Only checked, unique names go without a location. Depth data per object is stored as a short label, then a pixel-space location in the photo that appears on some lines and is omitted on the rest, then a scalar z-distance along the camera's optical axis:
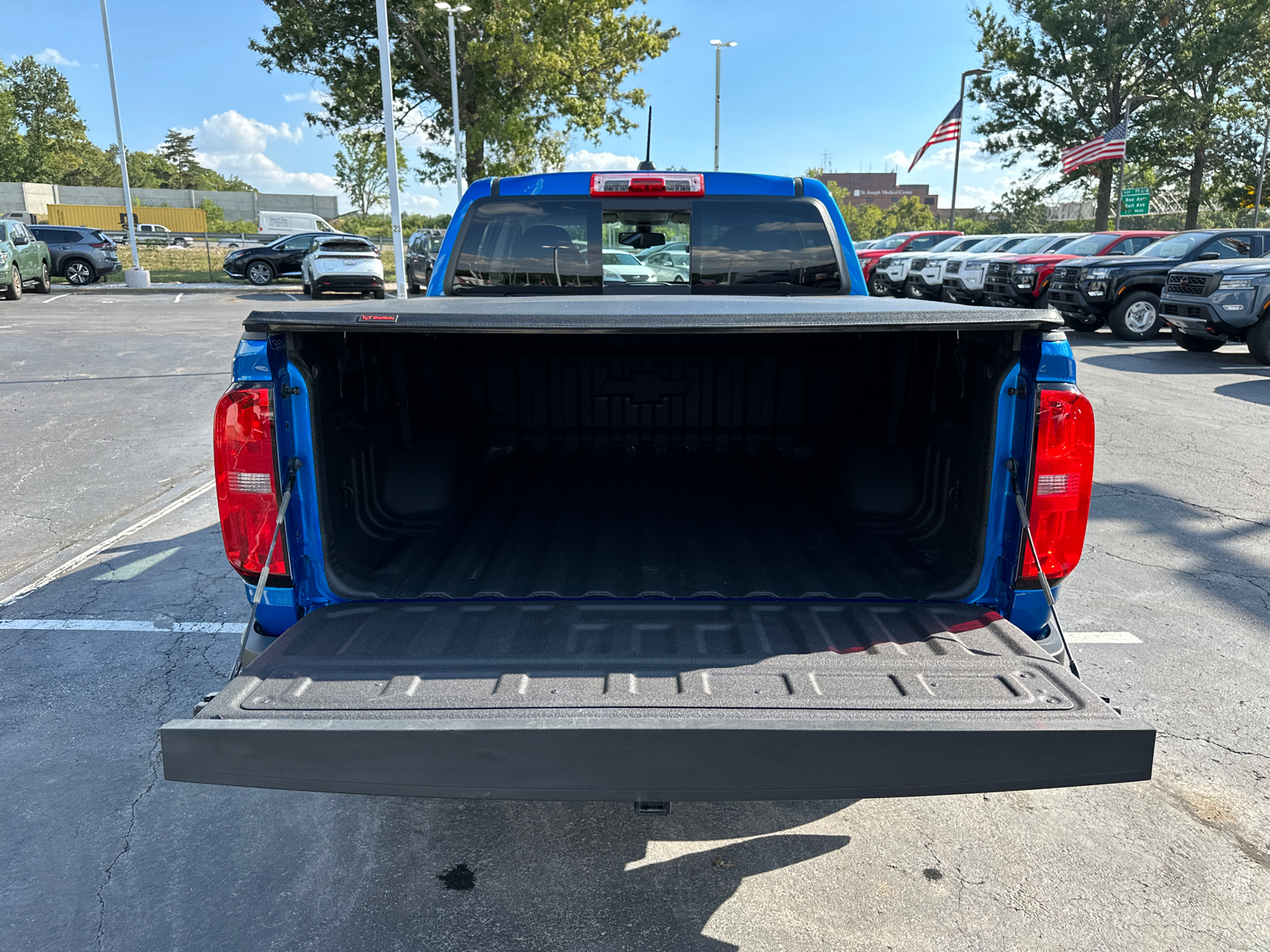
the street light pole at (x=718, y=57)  45.84
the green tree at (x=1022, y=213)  38.31
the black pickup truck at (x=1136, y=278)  14.73
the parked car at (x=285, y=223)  55.81
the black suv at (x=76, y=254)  26.50
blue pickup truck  1.84
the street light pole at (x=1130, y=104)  32.72
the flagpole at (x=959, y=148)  31.77
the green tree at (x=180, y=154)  112.75
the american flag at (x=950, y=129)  31.64
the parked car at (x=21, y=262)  20.95
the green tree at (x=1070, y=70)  32.25
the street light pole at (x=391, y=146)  18.48
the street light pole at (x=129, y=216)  26.28
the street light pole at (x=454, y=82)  25.99
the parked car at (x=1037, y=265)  17.16
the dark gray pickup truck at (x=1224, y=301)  12.12
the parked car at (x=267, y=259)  28.50
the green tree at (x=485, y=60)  29.08
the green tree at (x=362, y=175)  71.38
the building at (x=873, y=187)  127.62
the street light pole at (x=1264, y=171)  31.54
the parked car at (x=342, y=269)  22.09
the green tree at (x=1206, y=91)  30.73
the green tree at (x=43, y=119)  65.50
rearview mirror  4.26
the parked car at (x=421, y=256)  24.39
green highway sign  30.09
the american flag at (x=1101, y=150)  28.03
